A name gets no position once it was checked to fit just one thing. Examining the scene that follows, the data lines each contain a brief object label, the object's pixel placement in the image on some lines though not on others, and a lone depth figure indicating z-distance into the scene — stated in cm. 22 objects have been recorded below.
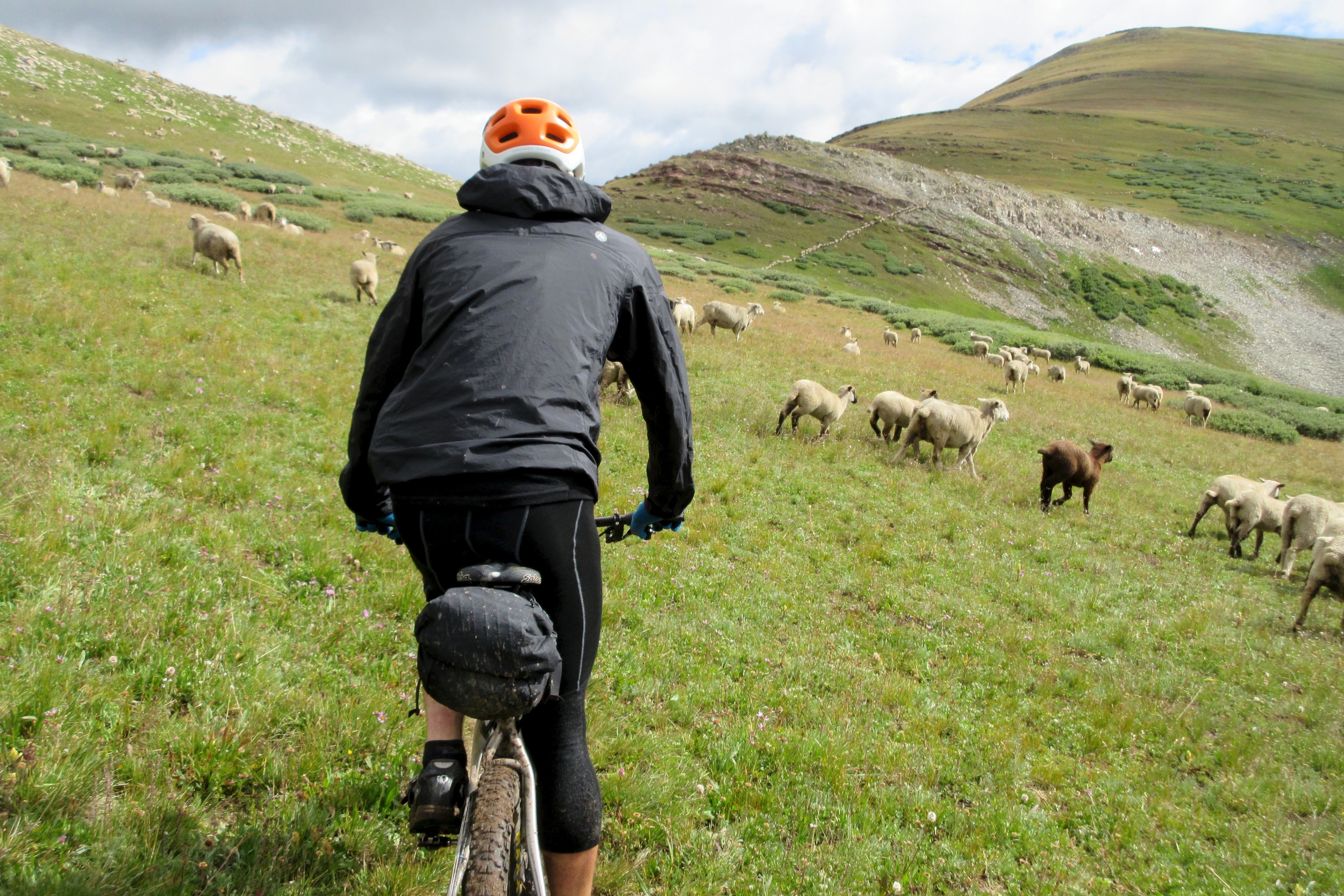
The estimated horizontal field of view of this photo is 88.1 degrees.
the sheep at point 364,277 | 1800
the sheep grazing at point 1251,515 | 1345
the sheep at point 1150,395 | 3058
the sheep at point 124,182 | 3419
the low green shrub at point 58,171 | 3412
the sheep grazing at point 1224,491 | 1445
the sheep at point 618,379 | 1402
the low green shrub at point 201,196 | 3397
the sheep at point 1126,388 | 3178
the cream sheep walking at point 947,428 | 1443
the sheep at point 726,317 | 2536
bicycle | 181
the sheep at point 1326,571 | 909
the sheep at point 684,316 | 2357
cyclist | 200
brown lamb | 1365
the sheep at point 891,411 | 1558
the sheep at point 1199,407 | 2972
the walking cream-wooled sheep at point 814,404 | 1462
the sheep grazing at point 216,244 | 1598
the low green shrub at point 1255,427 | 3002
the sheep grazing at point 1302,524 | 1205
